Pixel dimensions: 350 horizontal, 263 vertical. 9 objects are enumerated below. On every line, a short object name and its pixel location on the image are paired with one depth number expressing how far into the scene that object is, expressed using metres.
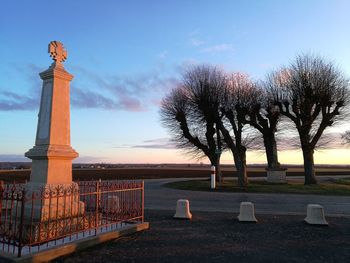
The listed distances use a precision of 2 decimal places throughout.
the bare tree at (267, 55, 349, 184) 25.86
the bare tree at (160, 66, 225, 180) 27.94
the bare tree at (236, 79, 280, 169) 27.42
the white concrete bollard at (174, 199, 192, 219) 11.83
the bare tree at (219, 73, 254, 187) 26.34
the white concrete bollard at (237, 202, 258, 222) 11.45
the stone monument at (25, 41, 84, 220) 8.59
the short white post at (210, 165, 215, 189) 23.63
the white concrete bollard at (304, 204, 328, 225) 11.05
